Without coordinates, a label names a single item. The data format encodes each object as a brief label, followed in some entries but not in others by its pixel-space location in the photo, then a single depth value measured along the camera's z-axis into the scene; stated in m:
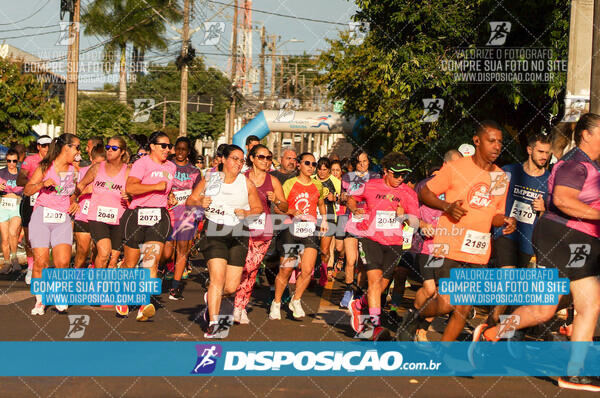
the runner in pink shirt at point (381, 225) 8.38
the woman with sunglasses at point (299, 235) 10.02
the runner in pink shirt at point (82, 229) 10.27
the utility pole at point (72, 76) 19.72
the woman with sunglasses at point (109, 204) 9.83
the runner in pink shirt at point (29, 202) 12.33
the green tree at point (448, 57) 15.34
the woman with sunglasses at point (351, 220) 10.56
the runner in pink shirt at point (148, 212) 9.38
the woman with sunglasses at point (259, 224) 9.48
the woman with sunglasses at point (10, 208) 14.02
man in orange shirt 7.00
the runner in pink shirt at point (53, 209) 9.32
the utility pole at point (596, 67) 9.38
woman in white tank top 8.39
